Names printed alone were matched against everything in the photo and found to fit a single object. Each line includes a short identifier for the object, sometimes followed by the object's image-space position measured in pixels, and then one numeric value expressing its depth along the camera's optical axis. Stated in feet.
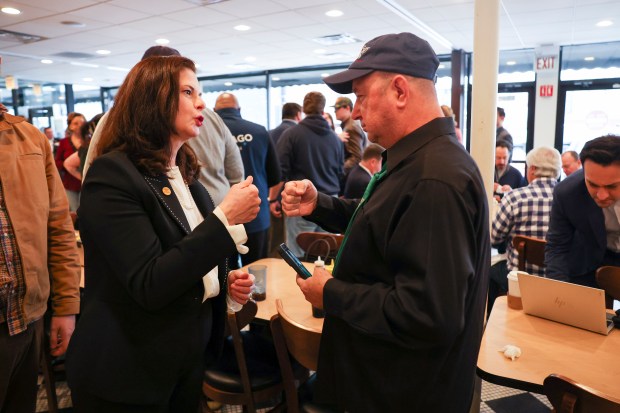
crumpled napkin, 5.32
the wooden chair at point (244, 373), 5.99
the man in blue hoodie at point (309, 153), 13.91
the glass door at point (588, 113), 24.95
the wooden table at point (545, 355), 4.88
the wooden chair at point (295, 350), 5.26
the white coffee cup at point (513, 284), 6.72
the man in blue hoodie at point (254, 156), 11.58
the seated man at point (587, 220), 6.89
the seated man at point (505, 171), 16.48
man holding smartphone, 3.35
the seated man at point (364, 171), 13.05
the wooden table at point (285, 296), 6.67
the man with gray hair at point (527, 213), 10.03
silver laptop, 5.65
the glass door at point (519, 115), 26.50
